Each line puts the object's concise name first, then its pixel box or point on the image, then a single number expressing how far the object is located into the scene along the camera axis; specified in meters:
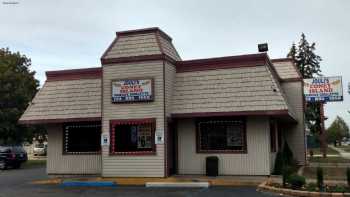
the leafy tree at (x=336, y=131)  101.16
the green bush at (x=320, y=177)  14.81
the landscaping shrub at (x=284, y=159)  21.07
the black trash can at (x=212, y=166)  19.89
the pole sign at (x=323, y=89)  36.19
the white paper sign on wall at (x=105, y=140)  20.48
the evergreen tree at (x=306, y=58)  56.94
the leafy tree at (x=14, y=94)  34.94
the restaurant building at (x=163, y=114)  19.67
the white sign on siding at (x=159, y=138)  19.64
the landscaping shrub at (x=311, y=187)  14.42
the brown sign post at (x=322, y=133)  37.59
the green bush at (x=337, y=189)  14.03
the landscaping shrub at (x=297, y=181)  14.75
